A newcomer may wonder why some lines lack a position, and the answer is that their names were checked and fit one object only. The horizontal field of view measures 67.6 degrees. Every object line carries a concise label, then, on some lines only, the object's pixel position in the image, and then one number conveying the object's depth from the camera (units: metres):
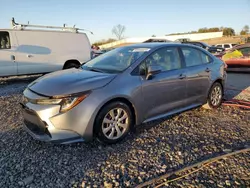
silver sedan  2.55
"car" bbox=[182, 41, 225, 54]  12.84
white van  6.58
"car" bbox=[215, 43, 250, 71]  8.42
